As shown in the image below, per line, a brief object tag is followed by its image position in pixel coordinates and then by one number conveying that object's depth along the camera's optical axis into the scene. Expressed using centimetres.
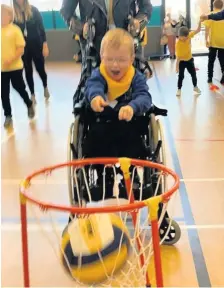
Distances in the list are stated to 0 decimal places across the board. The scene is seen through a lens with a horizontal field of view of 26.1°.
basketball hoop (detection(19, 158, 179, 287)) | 139
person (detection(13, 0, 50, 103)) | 562
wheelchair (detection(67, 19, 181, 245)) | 239
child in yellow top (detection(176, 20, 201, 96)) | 638
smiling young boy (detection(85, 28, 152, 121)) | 237
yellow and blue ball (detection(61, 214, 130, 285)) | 187
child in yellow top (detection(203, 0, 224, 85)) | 694
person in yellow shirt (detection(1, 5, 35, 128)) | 482
